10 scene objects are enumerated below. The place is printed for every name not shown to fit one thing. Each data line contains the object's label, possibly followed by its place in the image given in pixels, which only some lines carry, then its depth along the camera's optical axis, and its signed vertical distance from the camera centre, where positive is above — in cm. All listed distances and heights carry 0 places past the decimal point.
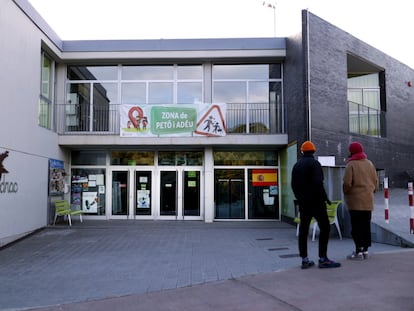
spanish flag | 1493 +20
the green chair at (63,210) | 1304 -82
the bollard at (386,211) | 886 -60
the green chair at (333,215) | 920 -73
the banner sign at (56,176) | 1310 +27
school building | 1320 +209
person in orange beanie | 586 -25
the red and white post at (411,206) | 801 -46
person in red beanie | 647 -19
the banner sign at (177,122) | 1380 +207
